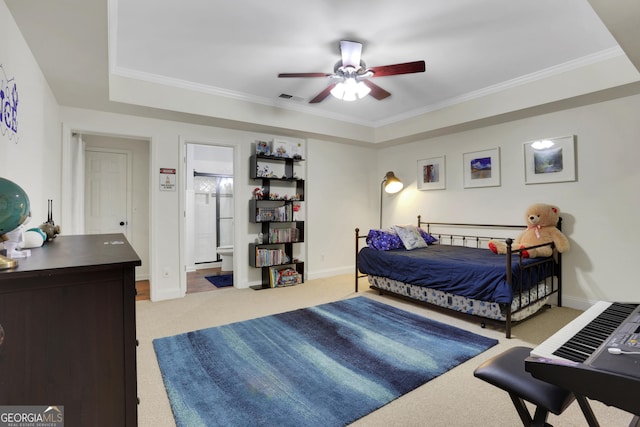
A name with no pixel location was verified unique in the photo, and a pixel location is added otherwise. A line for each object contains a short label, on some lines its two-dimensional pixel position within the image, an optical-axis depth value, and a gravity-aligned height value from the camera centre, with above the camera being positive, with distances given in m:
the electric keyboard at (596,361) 0.73 -0.39
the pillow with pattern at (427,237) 4.42 -0.30
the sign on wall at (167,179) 3.82 +0.47
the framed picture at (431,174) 4.64 +0.64
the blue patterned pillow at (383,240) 3.95 -0.31
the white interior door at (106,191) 4.47 +0.38
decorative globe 0.96 +0.04
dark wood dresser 0.84 -0.34
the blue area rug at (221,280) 4.64 -1.00
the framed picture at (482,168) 4.03 +0.63
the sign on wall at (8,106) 1.60 +0.61
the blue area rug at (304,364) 1.77 -1.07
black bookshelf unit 4.36 -0.06
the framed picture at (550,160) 3.43 +0.63
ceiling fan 2.51 +1.21
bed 2.78 -0.60
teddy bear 3.28 -0.19
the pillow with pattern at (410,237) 4.00 -0.28
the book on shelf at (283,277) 4.43 -0.88
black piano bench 1.09 -0.64
